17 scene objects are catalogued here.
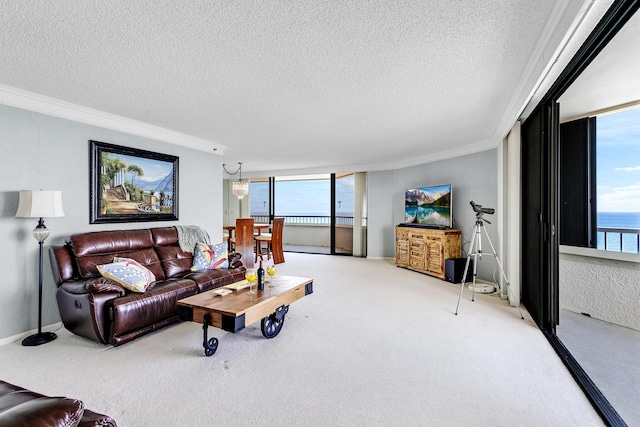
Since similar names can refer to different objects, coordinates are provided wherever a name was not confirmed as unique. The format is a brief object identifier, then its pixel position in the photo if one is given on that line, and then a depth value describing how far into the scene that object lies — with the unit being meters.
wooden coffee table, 2.32
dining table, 6.82
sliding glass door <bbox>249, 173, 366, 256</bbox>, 7.69
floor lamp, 2.72
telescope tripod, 3.80
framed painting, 3.50
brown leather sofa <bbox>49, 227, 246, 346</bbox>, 2.59
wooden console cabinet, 5.18
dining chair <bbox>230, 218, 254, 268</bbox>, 5.79
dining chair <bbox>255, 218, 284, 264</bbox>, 6.53
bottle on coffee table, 2.91
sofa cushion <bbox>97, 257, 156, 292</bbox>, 2.84
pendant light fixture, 7.25
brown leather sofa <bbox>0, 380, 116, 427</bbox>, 0.87
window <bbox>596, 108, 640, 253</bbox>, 2.96
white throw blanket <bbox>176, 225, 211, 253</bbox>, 4.04
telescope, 3.76
